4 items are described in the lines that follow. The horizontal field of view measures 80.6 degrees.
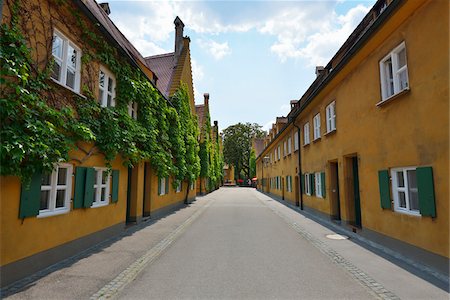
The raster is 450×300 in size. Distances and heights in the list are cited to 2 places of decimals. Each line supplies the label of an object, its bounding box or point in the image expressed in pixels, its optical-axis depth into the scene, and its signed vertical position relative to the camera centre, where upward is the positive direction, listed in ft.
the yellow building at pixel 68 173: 17.54 +0.60
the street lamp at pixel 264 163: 122.93 +8.45
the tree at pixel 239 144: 232.94 +31.80
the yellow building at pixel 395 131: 19.01 +4.75
